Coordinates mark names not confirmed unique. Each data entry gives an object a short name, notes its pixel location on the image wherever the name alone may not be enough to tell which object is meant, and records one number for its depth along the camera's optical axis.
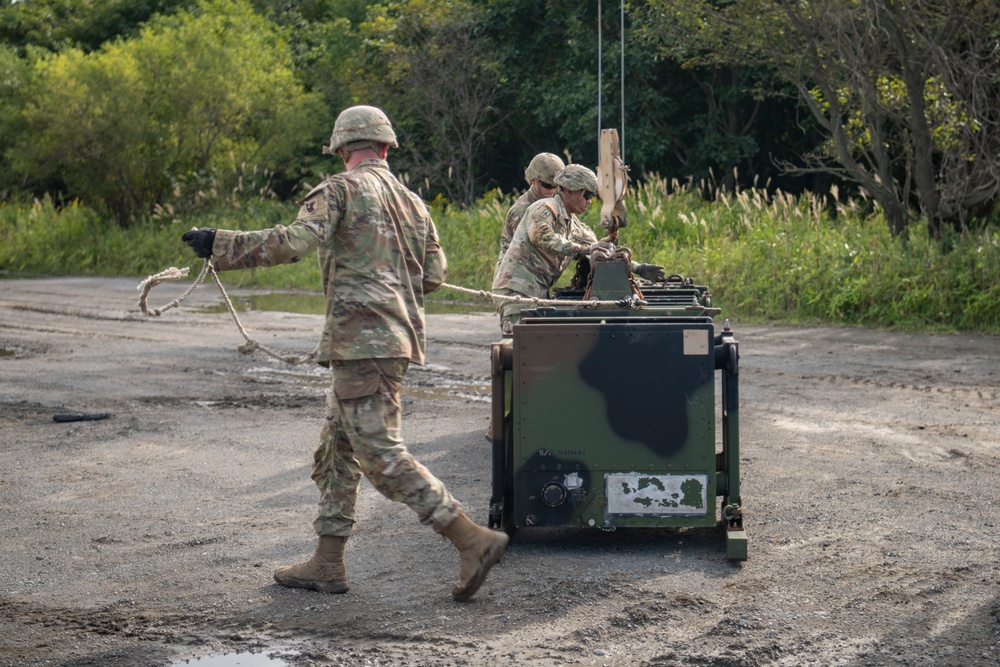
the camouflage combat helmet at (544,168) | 8.51
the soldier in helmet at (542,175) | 8.52
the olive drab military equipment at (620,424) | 5.73
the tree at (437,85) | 27.09
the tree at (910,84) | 15.12
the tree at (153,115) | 25.86
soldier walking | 5.13
